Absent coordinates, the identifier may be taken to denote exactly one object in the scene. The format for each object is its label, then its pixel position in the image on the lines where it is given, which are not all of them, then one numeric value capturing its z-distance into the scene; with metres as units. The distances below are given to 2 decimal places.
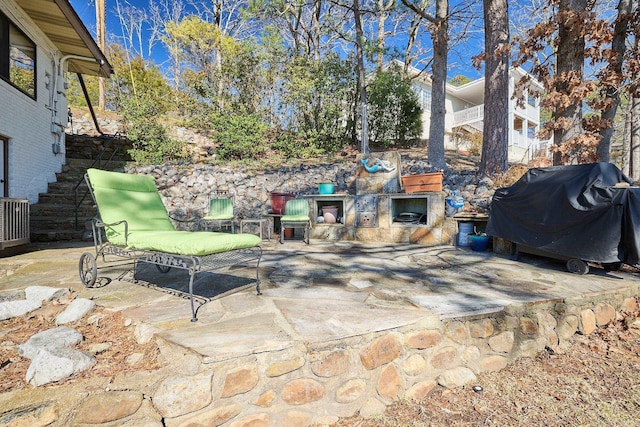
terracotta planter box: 5.59
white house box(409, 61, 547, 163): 14.61
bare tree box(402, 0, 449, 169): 7.93
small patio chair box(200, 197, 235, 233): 6.28
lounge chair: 2.23
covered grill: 2.96
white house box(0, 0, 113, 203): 5.37
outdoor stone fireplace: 5.77
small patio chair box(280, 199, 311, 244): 5.71
